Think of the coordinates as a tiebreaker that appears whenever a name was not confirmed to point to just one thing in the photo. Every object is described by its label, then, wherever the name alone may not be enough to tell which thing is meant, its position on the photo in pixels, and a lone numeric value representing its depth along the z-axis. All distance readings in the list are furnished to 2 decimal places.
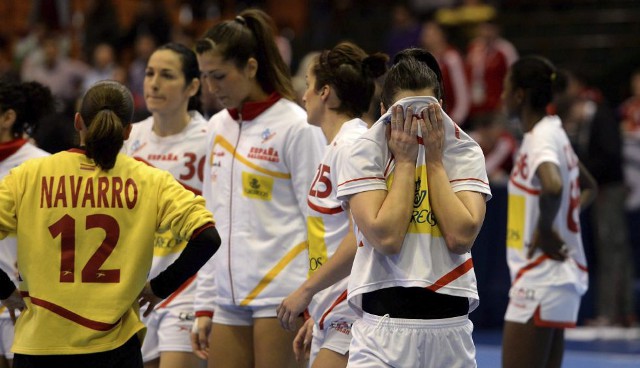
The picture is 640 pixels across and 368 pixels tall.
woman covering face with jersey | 7.27
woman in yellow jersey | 8.02
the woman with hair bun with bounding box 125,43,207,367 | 10.73
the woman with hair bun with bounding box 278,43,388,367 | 8.57
